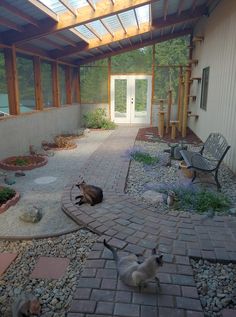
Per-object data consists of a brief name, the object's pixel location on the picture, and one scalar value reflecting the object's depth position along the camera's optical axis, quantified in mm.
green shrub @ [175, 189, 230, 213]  3641
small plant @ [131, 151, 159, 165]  5988
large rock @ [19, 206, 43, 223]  3361
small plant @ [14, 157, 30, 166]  5732
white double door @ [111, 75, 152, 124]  11984
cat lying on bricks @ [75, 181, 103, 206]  3686
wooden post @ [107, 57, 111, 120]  11863
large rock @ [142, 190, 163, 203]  3890
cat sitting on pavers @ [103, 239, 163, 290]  2086
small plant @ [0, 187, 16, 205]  3814
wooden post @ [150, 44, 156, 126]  11468
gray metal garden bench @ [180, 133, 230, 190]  4250
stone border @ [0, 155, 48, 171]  5491
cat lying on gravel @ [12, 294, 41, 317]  1927
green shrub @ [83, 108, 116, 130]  11328
